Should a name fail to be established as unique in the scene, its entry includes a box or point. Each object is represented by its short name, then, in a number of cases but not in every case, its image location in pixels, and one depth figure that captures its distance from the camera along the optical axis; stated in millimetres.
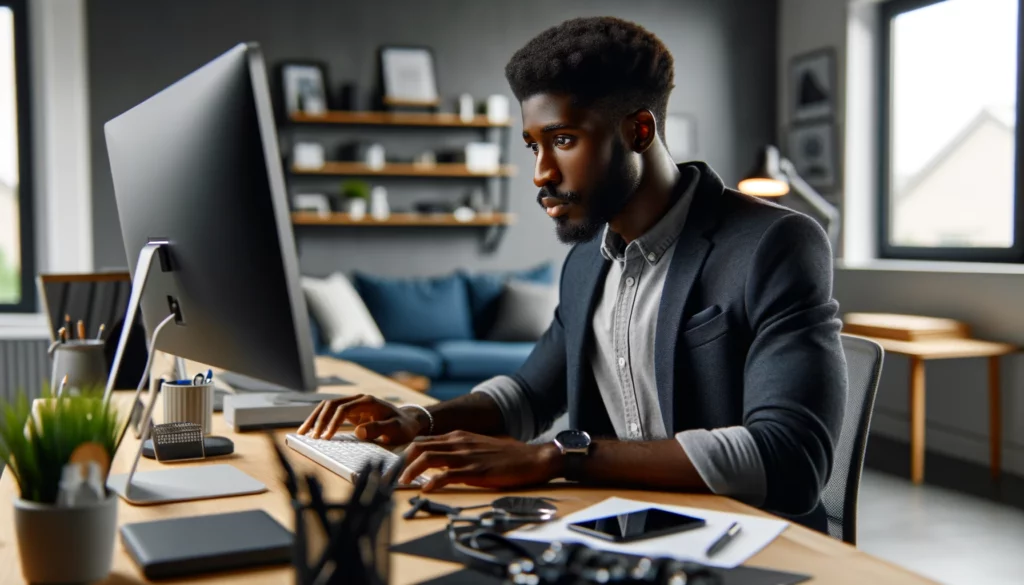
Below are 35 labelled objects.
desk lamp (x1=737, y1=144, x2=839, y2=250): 4281
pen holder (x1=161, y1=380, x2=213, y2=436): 1501
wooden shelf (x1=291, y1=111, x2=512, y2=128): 5168
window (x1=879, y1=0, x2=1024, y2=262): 4453
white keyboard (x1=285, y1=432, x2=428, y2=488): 1238
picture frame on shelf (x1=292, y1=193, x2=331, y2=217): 5191
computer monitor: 895
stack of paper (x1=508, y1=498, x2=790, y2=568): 913
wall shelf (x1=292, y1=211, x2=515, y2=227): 5168
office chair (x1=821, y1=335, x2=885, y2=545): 1407
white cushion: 4723
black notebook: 878
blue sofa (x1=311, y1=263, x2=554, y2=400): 4660
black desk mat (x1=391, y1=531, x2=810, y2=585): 844
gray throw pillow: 5047
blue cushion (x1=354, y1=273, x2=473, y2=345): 5086
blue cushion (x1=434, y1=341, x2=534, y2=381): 4707
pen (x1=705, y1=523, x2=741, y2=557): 924
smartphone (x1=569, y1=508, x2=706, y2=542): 958
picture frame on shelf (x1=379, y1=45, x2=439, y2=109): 5297
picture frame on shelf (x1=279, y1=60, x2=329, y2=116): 5152
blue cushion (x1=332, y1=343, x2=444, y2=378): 4590
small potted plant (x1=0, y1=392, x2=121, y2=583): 796
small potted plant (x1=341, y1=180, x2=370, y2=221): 5203
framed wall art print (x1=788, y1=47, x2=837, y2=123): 5402
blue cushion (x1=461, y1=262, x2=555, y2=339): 5281
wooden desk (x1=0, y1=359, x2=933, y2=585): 875
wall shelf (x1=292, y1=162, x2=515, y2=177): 5195
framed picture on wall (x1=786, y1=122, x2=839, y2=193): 5383
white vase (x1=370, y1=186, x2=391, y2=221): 5270
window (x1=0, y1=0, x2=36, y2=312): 4980
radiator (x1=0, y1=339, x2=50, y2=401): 4797
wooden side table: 3936
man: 1189
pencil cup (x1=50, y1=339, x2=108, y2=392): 1612
